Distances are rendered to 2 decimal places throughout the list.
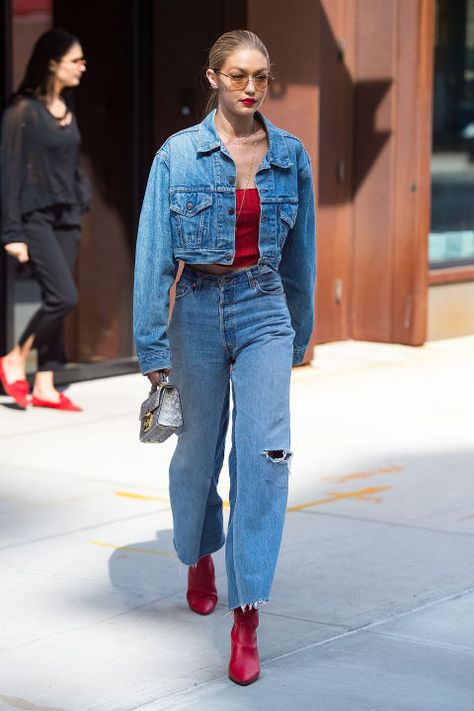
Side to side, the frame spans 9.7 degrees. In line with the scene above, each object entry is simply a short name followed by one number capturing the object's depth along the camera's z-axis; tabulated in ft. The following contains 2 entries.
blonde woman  26.59
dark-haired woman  50.45
